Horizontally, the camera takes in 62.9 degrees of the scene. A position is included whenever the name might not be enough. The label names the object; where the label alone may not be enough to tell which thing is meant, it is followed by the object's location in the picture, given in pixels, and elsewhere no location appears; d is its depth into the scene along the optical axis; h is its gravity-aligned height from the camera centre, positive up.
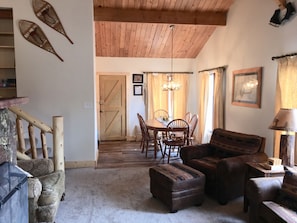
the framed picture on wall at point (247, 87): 4.00 +0.12
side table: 2.70 -0.89
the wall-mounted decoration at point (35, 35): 4.14 +1.00
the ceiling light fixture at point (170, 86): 5.83 +0.18
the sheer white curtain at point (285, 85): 3.13 +0.12
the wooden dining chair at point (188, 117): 6.35 -0.62
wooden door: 6.98 -0.41
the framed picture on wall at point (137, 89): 7.09 +0.11
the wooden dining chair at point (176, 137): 4.91 -0.94
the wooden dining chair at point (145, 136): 5.44 -0.97
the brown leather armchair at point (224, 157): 3.06 -0.93
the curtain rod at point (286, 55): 3.14 +0.52
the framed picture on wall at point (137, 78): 7.04 +0.44
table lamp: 2.67 -0.38
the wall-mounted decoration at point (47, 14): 4.14 +1.35
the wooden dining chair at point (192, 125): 5.33 -0.70
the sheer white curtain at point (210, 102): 5.26 -0.20
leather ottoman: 2.88 -1.13
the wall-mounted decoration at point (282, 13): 3.22 +1.11
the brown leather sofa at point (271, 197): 2.16 -0.99
